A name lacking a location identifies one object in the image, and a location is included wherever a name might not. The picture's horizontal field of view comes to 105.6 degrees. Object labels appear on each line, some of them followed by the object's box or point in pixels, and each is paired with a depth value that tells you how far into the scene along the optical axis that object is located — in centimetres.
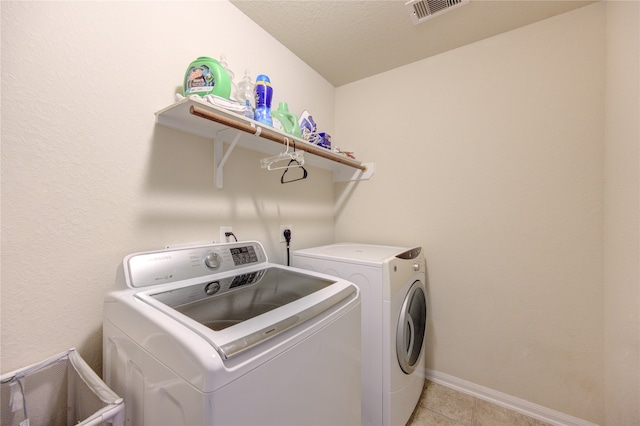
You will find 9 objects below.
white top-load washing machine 54
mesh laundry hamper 70
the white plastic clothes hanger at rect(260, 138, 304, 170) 130
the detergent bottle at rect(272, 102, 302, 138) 150
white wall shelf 99
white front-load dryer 130
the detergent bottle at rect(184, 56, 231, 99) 106
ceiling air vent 142
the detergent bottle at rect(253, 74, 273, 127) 126
